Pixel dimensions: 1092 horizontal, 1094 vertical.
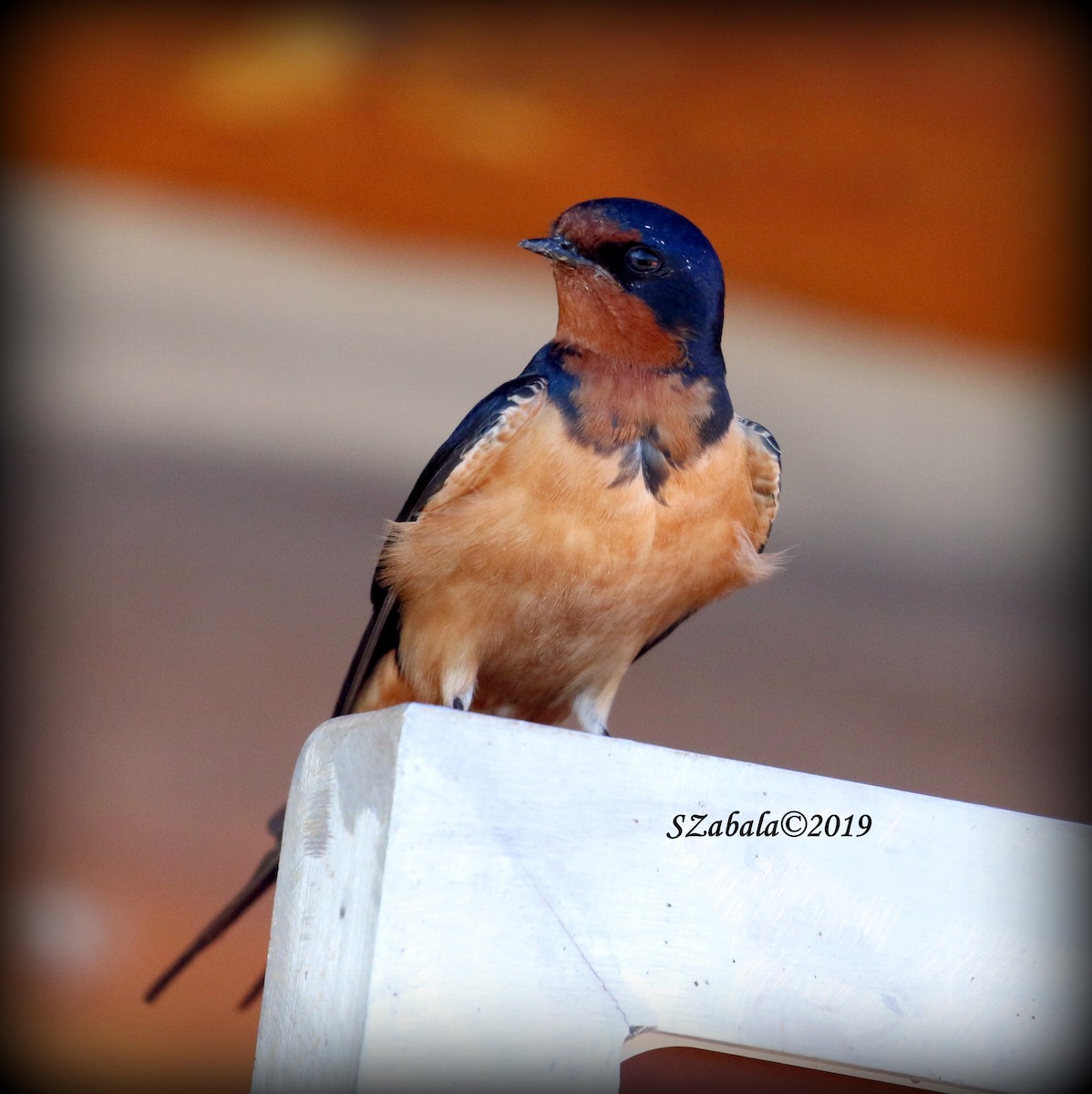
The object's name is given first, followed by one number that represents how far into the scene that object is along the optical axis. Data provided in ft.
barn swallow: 9.51
